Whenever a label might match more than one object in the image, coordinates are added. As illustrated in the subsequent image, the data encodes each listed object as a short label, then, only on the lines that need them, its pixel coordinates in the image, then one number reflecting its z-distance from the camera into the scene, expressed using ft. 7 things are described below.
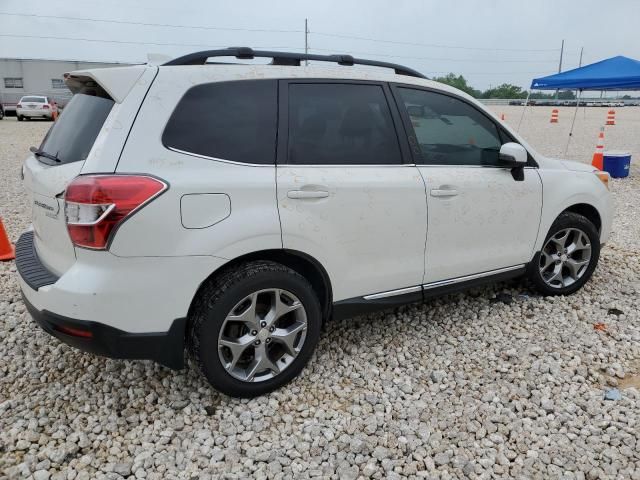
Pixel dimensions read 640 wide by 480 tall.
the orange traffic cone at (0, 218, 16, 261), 16.48
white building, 98.70
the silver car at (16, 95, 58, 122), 79.82
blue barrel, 33.19
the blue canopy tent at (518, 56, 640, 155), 37.11
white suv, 7.88
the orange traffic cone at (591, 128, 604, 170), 33.32
